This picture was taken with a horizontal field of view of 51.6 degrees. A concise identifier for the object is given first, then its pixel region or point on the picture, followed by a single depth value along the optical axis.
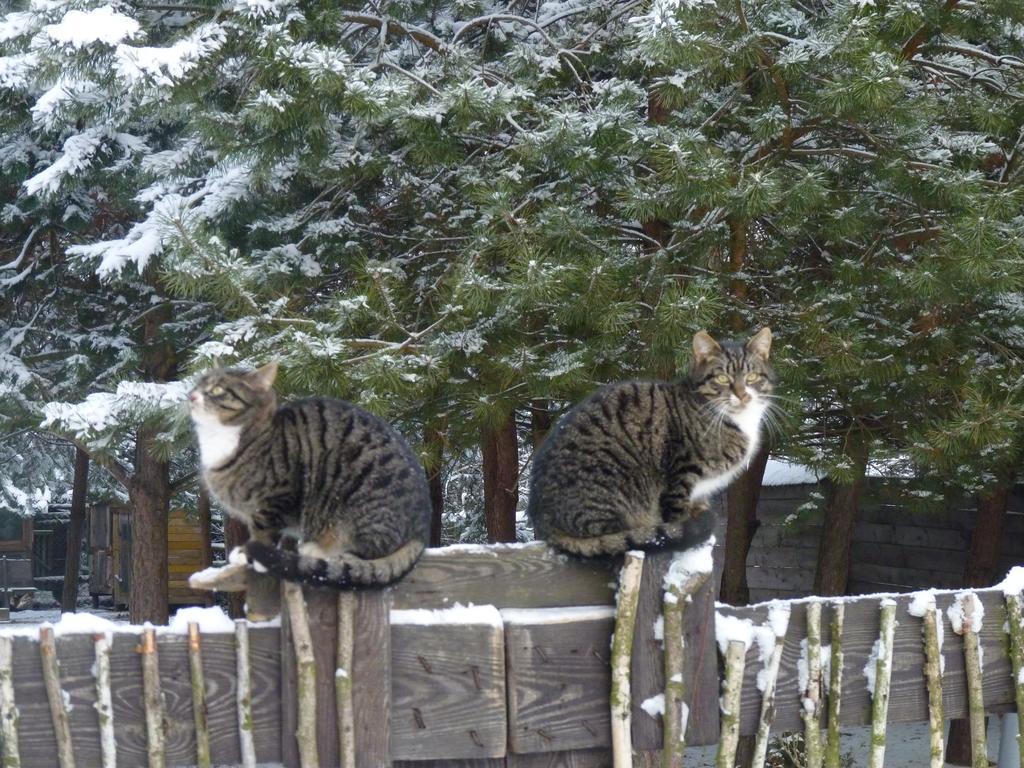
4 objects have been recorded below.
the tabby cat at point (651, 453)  3.08
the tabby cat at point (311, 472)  2.86
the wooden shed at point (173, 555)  15.29
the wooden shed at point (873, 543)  8.90
